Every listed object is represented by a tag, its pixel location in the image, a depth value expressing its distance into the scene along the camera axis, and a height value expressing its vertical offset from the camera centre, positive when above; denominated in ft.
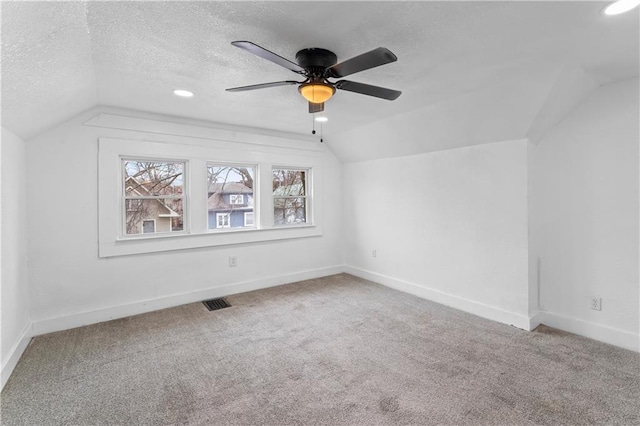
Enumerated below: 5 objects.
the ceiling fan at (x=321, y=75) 6.11 +2.82
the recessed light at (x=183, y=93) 9.32 +3.73
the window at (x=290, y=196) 15.87 +0.82
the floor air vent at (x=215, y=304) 12.26 -3.79
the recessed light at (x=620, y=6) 5.18 +3.52
